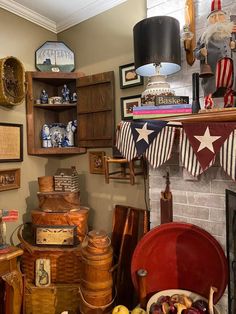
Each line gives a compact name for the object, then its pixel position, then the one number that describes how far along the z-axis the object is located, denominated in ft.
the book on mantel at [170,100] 4.14
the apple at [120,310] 4.22
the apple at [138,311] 4.10
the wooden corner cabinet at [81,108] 6.55
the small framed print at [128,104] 6.08
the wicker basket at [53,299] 5.57
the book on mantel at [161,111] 4.06
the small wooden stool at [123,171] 5.56
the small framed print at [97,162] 6.77
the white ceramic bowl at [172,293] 4.26
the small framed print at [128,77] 6.03
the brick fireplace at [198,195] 4.49
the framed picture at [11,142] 6.23
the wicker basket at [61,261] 5.60
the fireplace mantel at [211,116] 3.34
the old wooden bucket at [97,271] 4.83
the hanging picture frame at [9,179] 6.18
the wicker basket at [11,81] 5.87
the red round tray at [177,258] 4.46
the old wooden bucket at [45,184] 6.29
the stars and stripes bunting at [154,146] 3.98
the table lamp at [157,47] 4.33
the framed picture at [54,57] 7.14
